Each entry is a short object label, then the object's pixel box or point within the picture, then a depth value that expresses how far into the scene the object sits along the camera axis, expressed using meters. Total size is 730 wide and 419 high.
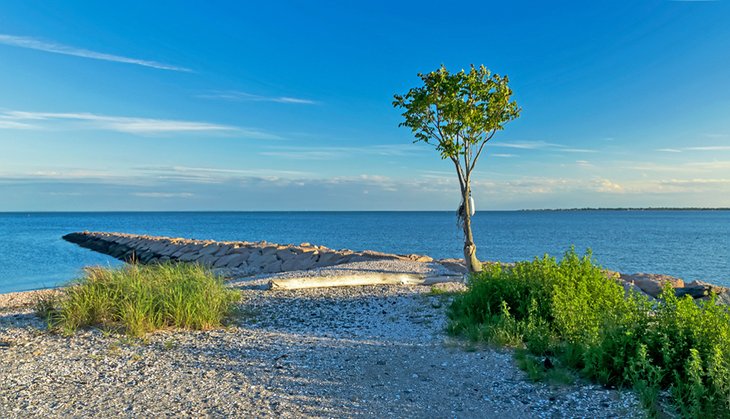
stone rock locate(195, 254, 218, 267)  25.63
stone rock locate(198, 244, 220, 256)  27.69
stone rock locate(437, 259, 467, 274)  15.68
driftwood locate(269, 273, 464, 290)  11.59
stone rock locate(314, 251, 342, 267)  20.03
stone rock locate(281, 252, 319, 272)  20.47
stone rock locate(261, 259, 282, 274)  21.21
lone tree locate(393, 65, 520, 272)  12.71
